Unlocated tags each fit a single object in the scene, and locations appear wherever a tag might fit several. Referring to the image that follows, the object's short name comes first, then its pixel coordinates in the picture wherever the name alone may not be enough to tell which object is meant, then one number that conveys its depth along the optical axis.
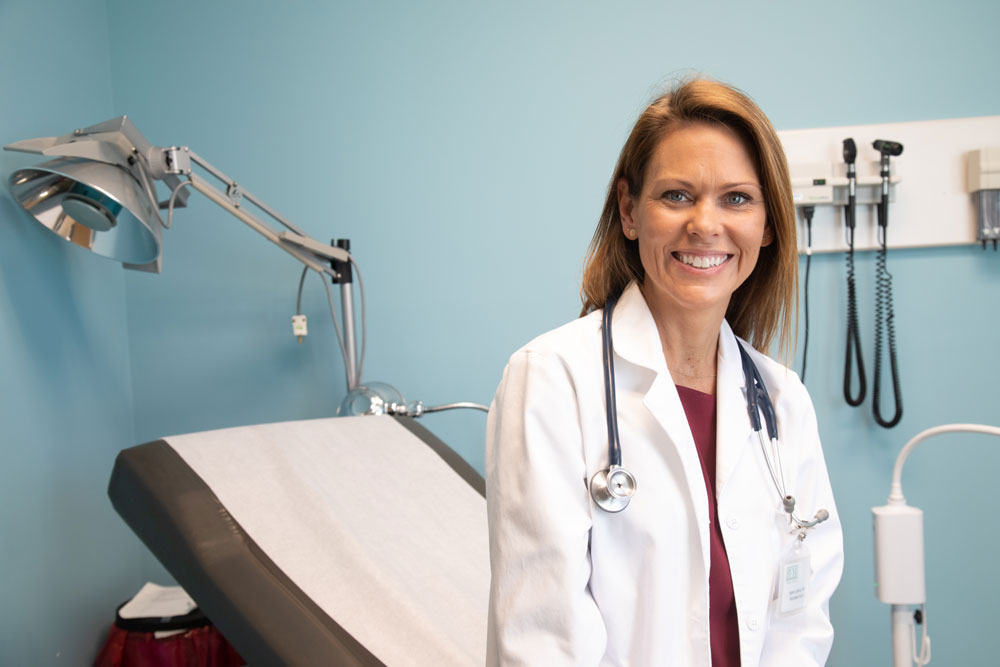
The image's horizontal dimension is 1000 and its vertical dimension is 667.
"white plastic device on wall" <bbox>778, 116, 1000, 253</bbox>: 2.13
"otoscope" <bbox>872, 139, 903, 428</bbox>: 2.09
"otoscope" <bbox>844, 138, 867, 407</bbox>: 2.12
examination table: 1.32
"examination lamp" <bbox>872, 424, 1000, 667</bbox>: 1.34
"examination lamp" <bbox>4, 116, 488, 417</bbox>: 1.63
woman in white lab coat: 0.88
